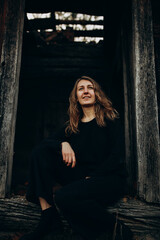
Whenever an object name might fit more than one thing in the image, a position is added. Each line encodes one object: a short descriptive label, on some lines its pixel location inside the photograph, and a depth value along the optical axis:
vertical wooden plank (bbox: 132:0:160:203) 2.44
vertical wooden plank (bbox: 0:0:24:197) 2.61
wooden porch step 2.28
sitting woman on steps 2.04
